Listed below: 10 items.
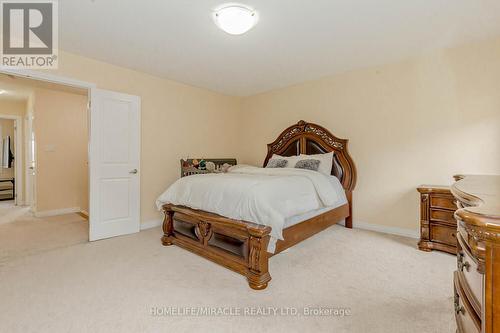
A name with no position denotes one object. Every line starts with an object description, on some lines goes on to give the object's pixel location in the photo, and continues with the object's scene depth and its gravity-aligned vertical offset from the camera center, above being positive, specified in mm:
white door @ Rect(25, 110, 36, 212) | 4738 +17
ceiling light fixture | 2189 +1359
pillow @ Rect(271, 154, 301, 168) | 3977 +84
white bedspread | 2188 -324
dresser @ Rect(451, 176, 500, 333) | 653 -303
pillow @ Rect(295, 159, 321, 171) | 3680 +18
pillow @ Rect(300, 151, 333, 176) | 3711 +53
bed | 2090 -680
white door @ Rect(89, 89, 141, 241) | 3279 -7
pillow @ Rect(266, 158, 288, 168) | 4039 +33
